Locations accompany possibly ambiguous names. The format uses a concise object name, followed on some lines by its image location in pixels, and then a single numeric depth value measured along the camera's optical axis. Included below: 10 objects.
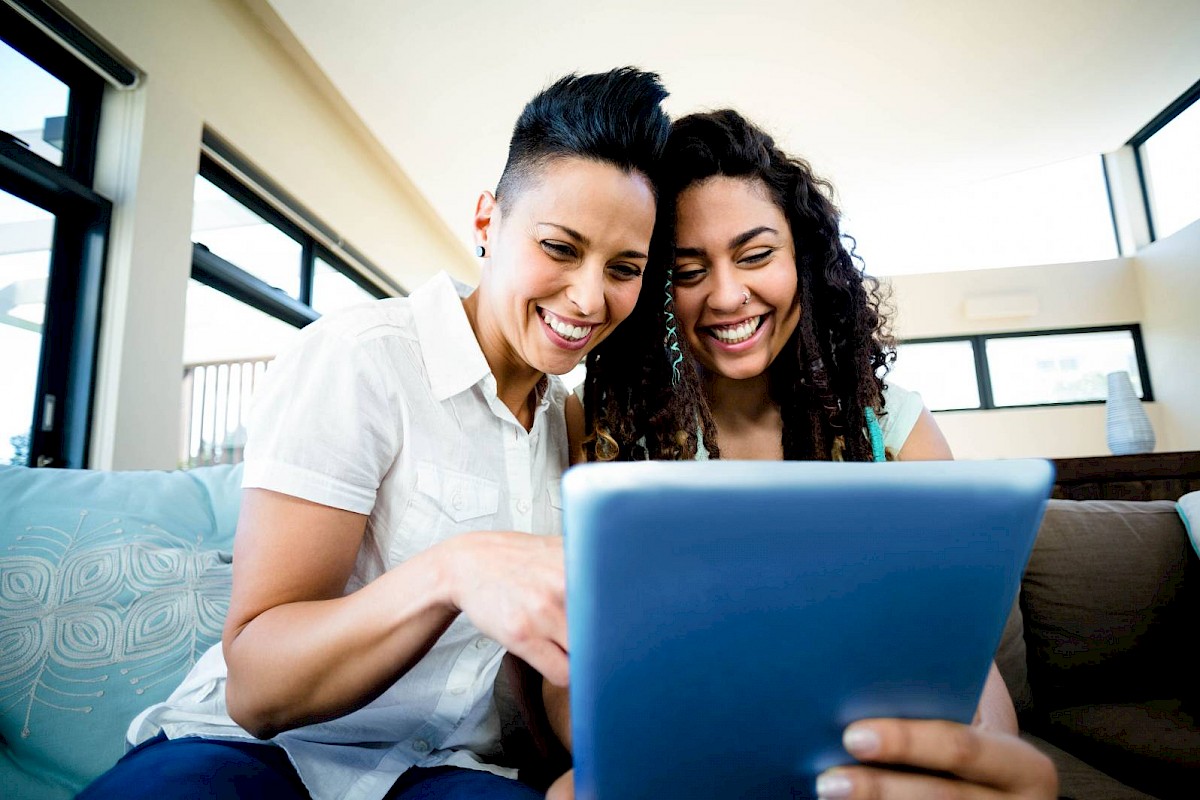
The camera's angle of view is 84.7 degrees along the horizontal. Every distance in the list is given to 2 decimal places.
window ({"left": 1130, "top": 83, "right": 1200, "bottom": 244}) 5.21
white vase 3.07
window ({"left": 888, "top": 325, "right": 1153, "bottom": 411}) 6.03
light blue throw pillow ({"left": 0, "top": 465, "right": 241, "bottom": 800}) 0.87
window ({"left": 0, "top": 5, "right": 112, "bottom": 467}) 2.26
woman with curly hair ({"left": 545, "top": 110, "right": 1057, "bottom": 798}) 1.26
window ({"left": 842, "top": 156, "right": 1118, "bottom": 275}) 6.23
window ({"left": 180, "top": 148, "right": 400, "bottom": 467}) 3.24
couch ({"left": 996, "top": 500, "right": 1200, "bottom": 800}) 1.47
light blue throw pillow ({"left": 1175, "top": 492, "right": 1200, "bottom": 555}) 1.54
